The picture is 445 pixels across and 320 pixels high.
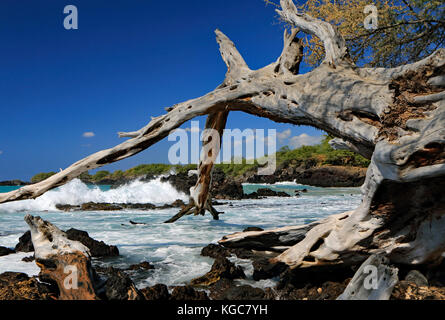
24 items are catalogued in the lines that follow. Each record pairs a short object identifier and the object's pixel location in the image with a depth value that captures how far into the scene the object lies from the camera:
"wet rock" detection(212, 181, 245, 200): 23.12
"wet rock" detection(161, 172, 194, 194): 25.77
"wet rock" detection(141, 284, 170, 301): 4.02
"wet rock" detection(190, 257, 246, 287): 4.98
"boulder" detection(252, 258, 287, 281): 5.05
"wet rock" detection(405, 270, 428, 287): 3.93
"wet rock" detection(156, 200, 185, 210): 18.77
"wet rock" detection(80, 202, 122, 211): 18.05
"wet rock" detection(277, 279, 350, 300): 3.96
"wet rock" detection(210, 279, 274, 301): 4.26
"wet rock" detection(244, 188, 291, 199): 24.22
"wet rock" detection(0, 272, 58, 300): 3.95
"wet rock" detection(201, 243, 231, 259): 6.63
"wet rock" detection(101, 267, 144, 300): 3.71
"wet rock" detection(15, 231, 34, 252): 7.54
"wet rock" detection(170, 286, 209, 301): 4.17
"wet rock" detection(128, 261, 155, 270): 5.91
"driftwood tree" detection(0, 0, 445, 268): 3.28
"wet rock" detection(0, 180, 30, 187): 66.14
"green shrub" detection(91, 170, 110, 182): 73.09
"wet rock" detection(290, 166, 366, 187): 37.94
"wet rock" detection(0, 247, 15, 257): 7.24
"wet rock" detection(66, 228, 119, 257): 6.96
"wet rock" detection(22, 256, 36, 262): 6.58
